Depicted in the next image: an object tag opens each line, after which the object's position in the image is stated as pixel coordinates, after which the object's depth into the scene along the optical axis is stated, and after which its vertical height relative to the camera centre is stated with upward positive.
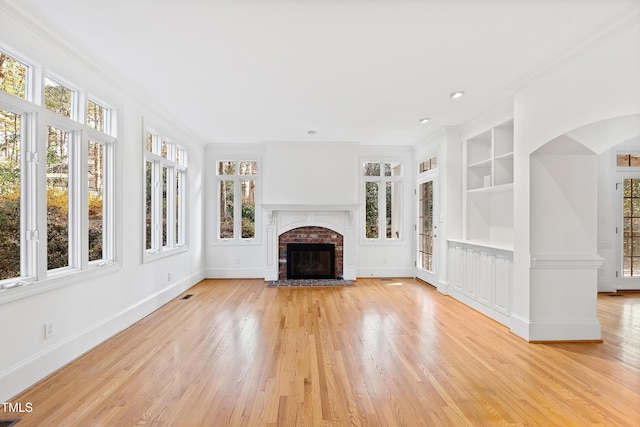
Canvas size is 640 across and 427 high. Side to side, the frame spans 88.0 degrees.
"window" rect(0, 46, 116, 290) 2.48 +0.28
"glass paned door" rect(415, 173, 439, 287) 6.08 -0.28
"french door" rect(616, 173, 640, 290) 5.88 -0.23
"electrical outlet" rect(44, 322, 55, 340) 2.68 -0.96
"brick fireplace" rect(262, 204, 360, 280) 6.63 -0.35
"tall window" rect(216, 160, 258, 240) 6.98 +0.32
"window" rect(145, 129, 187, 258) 4.75 +0.30
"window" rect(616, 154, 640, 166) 5.88 +1.00
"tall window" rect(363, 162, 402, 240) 7.17 +0.29
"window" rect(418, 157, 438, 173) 6.13 +0.97
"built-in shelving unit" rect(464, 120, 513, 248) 4.65 +0.40
